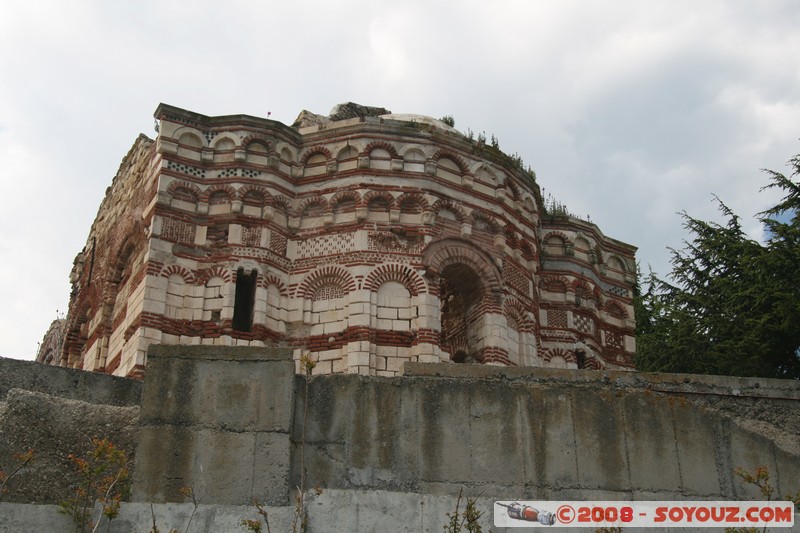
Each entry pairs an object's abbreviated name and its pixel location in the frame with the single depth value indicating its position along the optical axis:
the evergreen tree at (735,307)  20.20
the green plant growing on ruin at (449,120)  23.08
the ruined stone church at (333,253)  18.20
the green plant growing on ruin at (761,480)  7.92
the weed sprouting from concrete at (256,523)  7.28
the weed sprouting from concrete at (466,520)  7.60
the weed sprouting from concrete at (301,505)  7.60
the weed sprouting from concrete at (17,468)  7.71
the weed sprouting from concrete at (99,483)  7.33
